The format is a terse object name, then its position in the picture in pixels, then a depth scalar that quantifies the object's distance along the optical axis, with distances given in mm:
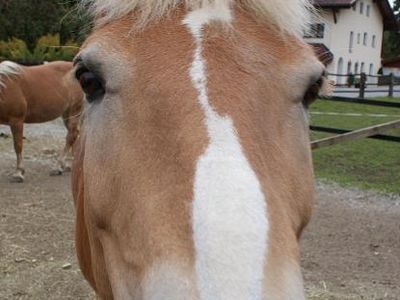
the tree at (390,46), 60344
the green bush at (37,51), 18328
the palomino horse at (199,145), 1241
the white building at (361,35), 43594
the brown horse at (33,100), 8641
